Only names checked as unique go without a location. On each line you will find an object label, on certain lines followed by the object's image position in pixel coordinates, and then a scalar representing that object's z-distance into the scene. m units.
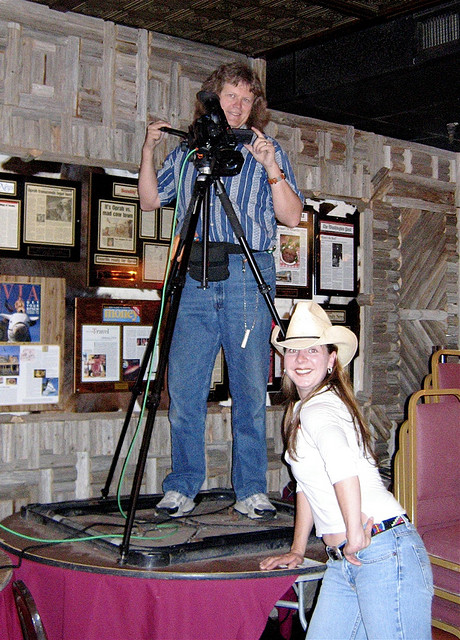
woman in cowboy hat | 1.86
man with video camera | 2.86
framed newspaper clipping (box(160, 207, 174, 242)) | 3.82
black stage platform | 2.32
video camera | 2.55
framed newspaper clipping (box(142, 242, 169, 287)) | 3.76
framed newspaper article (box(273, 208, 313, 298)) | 4.26
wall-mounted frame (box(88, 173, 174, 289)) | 3.61
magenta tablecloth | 2.18
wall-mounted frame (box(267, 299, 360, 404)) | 4.21
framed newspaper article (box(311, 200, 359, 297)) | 4.42
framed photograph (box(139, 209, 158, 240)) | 3.76
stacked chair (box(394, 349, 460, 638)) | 2.71
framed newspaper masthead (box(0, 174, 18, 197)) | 3.36
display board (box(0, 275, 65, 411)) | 3.35
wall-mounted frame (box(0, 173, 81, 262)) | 3.37
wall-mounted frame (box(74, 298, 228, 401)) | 3.55
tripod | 2.29
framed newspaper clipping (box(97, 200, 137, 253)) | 3.63
